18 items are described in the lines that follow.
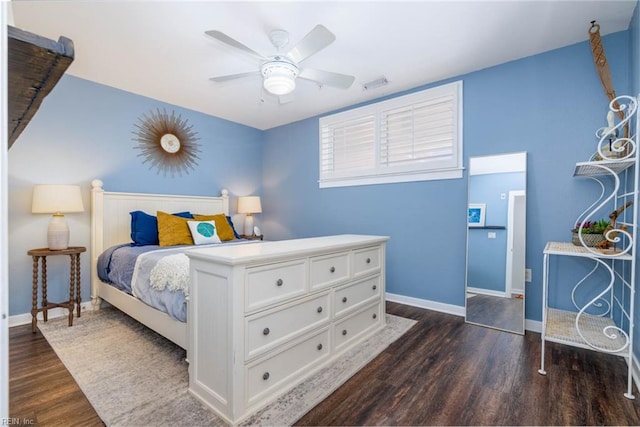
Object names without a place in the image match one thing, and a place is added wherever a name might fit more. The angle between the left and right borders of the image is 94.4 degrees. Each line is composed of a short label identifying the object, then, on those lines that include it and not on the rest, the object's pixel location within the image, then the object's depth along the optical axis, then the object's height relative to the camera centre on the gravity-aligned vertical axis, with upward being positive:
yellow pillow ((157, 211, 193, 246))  3.21 -0.23
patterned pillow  3.34 -0.25
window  3.19 +0.88
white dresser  1.54 -0.64
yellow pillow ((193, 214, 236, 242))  3.71 -0.18
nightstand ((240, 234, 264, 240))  4.37 -0.39
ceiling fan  1.91 +1.10
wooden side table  2.71 -0.67
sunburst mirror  3.71 +0.90
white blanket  2.03 -0.46
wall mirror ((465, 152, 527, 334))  2.75 -0.27
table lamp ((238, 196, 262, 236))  4.55 +0.05
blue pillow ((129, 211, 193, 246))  3.21 -0.21
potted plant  2.03 -0.13
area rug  1.58 -1.09
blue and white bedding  2.04 -0.52
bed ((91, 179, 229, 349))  2.39 -0.18
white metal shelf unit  1.82 -0.48
